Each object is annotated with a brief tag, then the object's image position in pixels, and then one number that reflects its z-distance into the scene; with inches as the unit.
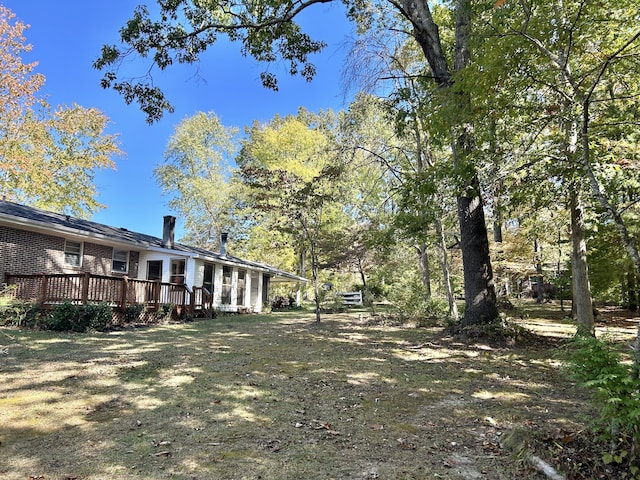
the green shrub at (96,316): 380.2
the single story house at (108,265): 430.6
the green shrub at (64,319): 371.2
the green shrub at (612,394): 95.1
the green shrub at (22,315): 374.6
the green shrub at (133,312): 453.1
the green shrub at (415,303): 494.3
